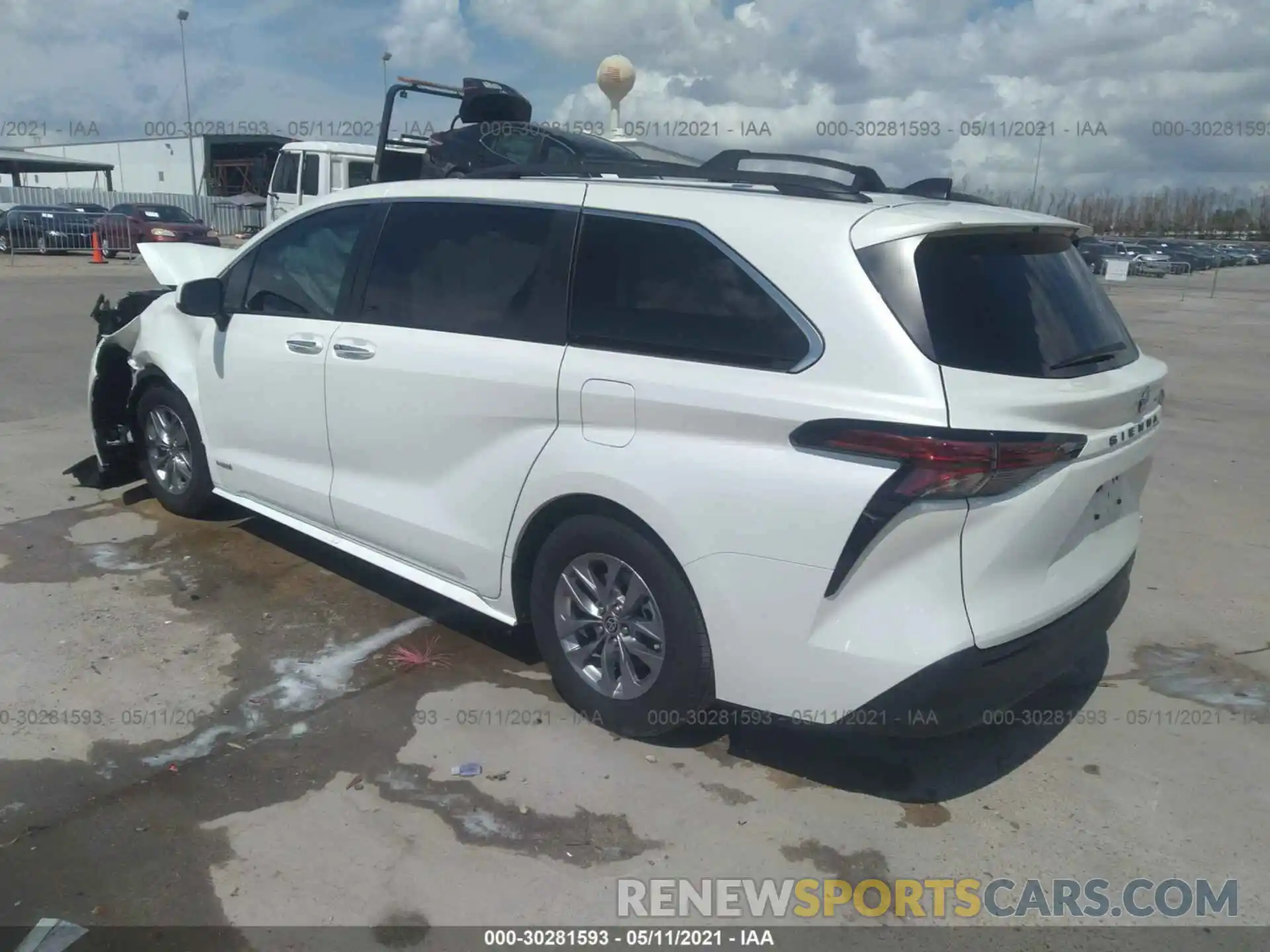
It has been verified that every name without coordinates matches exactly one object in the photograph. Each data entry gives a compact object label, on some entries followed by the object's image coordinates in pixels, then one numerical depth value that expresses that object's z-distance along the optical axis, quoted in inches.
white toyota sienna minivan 114.7
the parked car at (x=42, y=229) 1125.7
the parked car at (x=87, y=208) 1265.9
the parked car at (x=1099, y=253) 1336.1
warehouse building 1964.8
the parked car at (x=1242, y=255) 2412.6
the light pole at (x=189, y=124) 1551.3
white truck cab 702.5
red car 1095.6
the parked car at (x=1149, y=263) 1754.4
